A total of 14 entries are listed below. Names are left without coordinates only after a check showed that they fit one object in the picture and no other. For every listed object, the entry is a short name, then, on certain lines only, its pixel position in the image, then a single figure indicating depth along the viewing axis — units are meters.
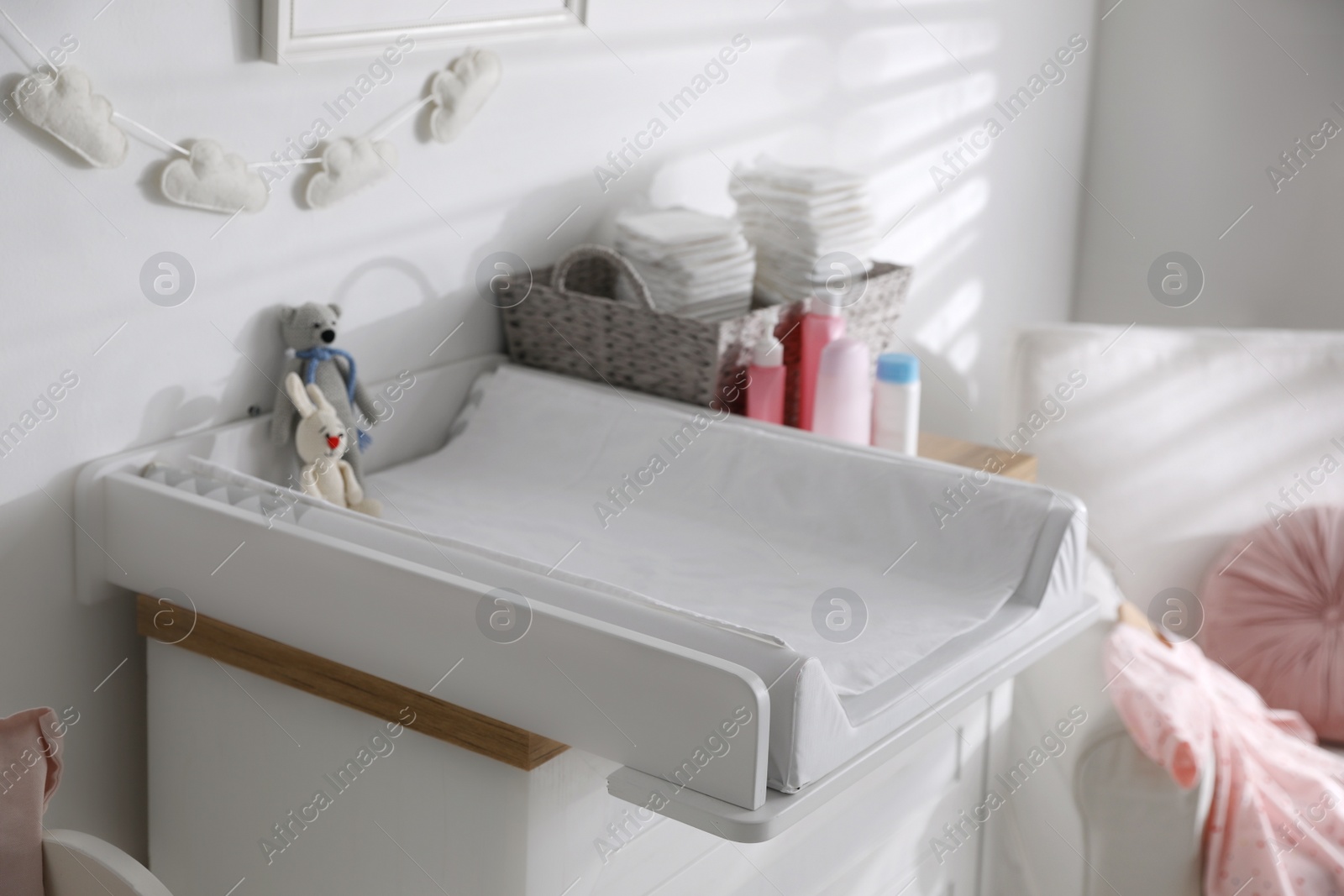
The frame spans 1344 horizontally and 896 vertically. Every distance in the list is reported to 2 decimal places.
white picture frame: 3.57
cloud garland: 3.42
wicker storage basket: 3.83
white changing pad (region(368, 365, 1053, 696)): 3.52
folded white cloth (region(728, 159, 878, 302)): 4.01
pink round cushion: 4.19
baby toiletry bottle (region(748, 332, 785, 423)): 3.86
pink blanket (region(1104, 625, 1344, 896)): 3.84
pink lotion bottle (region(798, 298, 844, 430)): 3.93
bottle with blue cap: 3.89
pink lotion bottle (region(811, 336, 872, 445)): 3.86
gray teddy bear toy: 3.66
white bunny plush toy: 3.65
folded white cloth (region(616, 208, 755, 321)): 3.89
